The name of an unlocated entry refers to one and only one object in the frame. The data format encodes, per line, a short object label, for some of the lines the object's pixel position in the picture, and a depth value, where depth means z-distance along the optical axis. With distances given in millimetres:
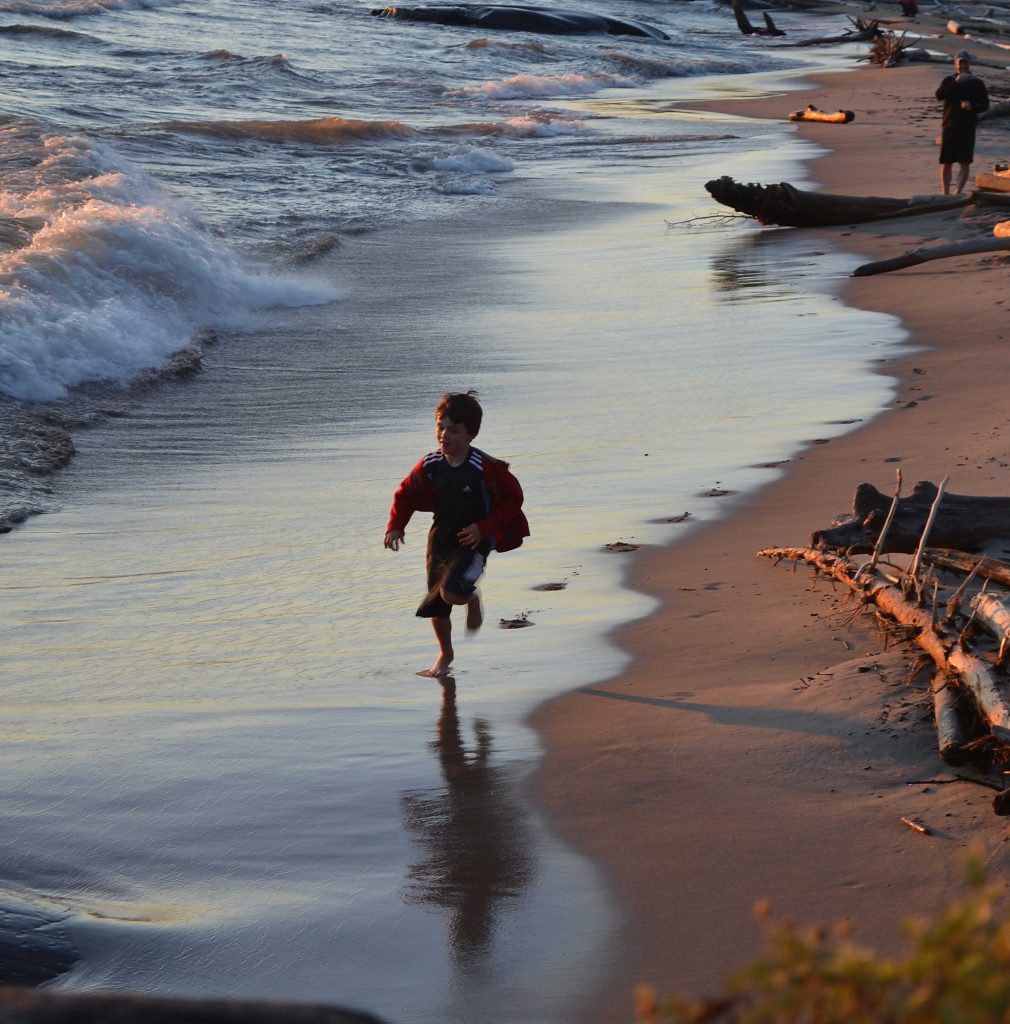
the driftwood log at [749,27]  119375
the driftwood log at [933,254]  25891
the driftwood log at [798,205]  32625
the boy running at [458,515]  10836
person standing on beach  32906
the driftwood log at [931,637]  8102
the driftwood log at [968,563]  9820
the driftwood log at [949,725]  8187
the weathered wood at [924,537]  9461
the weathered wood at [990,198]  29062
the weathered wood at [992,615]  8820
